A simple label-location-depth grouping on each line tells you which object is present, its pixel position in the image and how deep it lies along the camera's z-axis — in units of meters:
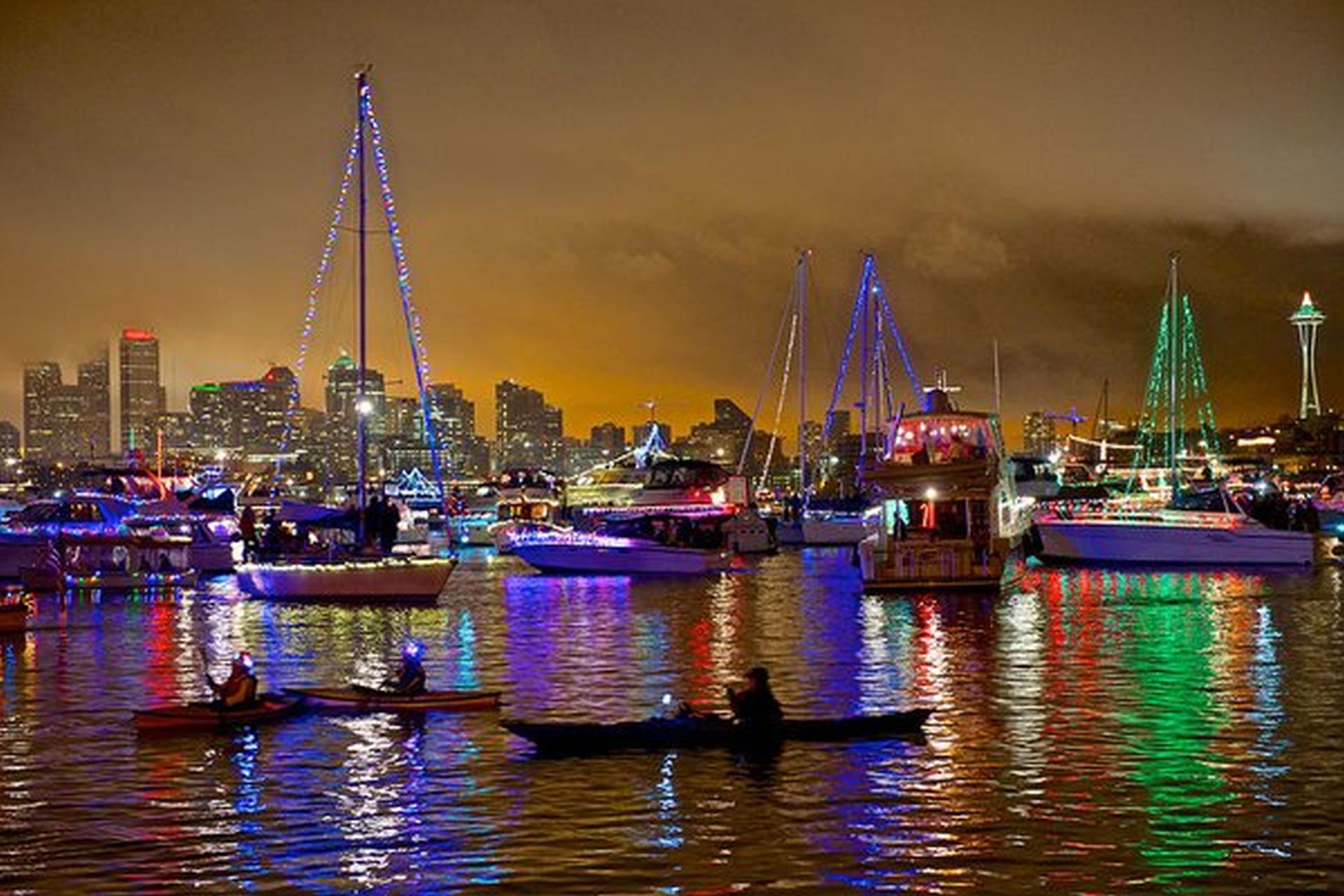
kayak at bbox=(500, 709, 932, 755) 27.83
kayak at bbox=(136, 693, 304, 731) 30.19
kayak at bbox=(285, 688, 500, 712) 32.09
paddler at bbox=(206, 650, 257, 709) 30.80
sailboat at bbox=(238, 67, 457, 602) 58.19
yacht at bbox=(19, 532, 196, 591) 67.06
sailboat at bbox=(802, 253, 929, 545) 109.94
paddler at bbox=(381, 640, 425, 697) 32.31
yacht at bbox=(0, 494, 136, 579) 73.31
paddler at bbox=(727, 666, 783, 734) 28.36
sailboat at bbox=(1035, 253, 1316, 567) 76.38
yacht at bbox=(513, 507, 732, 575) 76.06
